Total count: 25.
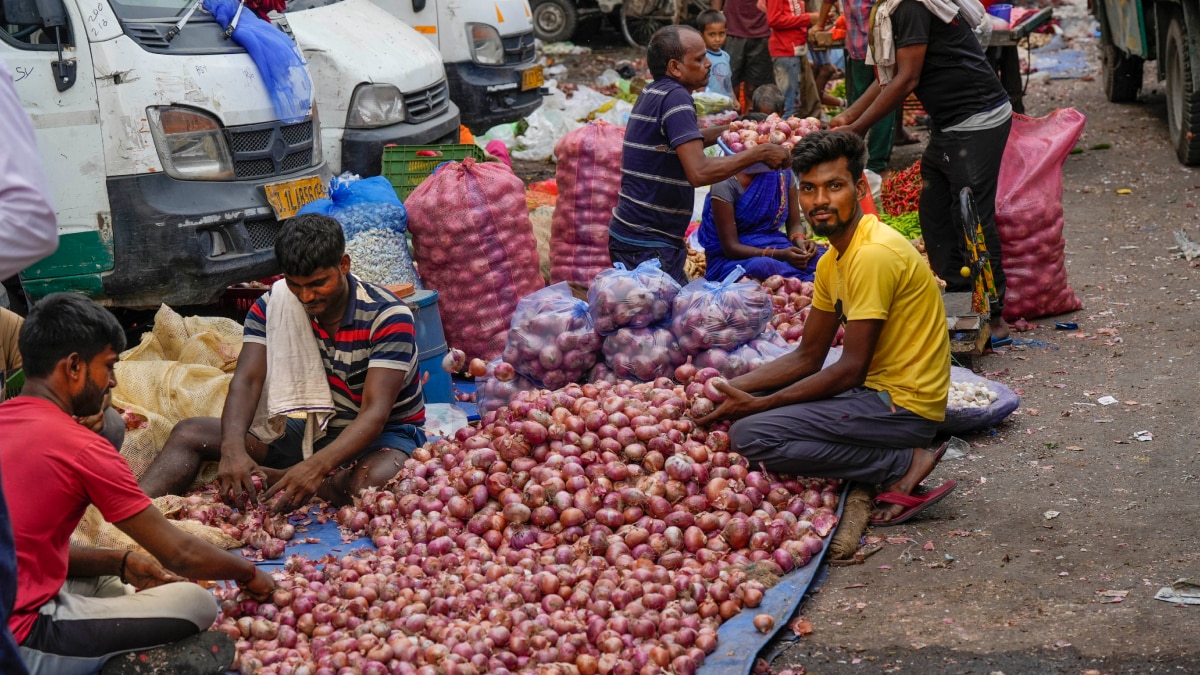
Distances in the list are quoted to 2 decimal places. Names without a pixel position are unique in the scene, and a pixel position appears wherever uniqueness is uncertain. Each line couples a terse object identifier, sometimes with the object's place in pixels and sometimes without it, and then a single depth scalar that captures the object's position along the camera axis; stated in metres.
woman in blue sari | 6.33
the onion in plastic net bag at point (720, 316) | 4.94
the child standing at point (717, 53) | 9.99
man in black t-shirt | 6.07
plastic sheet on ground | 3.44
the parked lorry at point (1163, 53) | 9.81
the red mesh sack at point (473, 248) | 6.24
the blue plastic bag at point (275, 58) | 6.20
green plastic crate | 7.30
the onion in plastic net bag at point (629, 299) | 5.00
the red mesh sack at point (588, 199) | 6.73
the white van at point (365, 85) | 7.97
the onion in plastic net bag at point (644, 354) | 5.01
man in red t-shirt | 2.97
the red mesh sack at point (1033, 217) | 6.53
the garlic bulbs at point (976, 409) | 5.10
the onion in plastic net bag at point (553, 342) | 5.09
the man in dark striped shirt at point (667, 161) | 5.68
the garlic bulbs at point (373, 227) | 6.10
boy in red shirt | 11.11
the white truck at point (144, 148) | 5.60
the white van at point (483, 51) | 10.10
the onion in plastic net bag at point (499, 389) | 5.21
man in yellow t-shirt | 4.30
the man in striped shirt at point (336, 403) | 4.32
